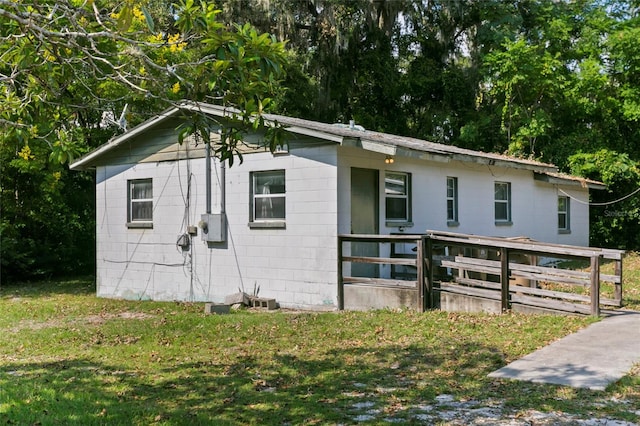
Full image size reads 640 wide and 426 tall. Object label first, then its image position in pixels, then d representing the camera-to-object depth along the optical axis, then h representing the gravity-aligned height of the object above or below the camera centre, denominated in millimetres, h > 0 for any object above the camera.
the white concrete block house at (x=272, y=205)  10977 +383
